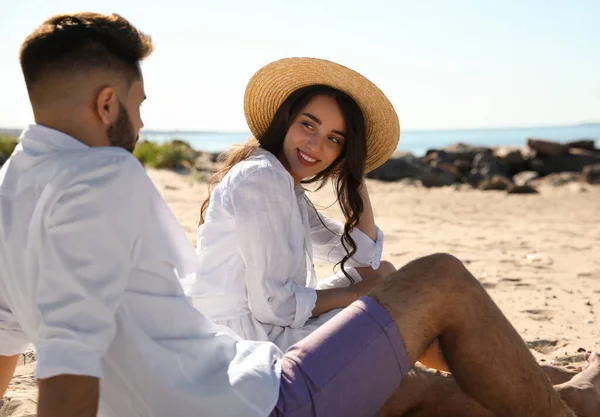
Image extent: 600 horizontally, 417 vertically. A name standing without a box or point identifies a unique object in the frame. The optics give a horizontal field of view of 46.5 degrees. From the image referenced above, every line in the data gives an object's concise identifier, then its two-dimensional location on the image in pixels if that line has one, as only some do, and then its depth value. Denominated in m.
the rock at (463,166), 16.66
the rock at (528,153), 18.02
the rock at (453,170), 15.19
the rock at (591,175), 13.23
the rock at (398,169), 14.59
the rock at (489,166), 15.61
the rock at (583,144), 19.39
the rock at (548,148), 18.09
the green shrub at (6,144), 14.19
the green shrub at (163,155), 14.14
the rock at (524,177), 14.65
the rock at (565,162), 17.44
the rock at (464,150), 18.52
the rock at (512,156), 17.58
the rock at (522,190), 11.95
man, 1.63
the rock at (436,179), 13.61
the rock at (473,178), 14.55
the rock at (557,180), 13.41
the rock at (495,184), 12.59
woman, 2.74
